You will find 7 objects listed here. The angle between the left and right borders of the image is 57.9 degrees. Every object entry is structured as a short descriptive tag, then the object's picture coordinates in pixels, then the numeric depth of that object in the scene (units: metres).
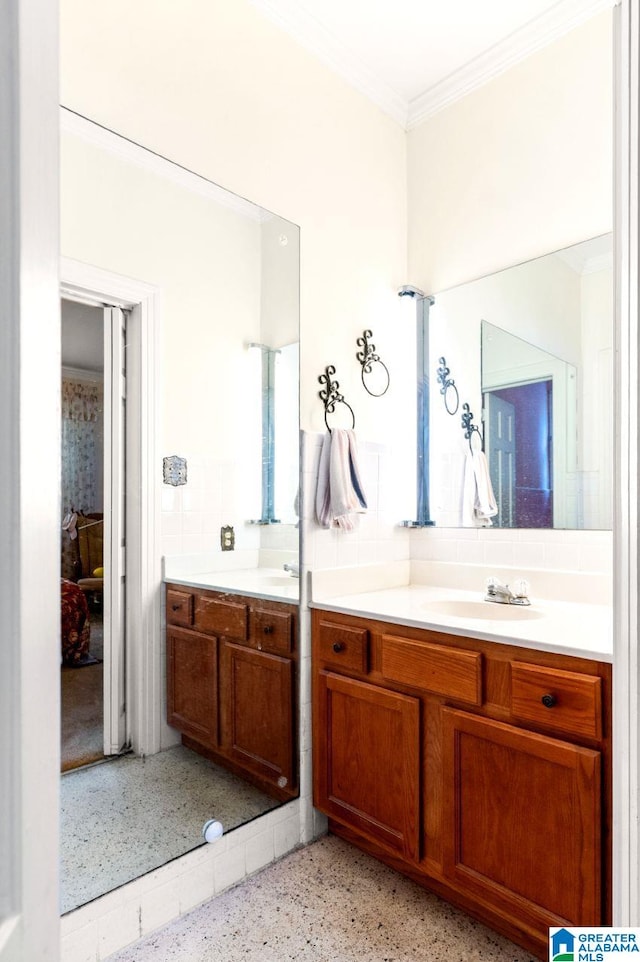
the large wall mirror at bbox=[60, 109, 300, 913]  1.48
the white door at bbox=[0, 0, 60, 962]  0.37
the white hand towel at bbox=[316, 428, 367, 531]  2.05
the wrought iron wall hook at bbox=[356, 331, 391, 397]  2.29
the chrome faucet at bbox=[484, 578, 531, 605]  1.99
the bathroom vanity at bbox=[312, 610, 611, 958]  1.39
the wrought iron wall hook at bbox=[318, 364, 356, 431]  2.14
